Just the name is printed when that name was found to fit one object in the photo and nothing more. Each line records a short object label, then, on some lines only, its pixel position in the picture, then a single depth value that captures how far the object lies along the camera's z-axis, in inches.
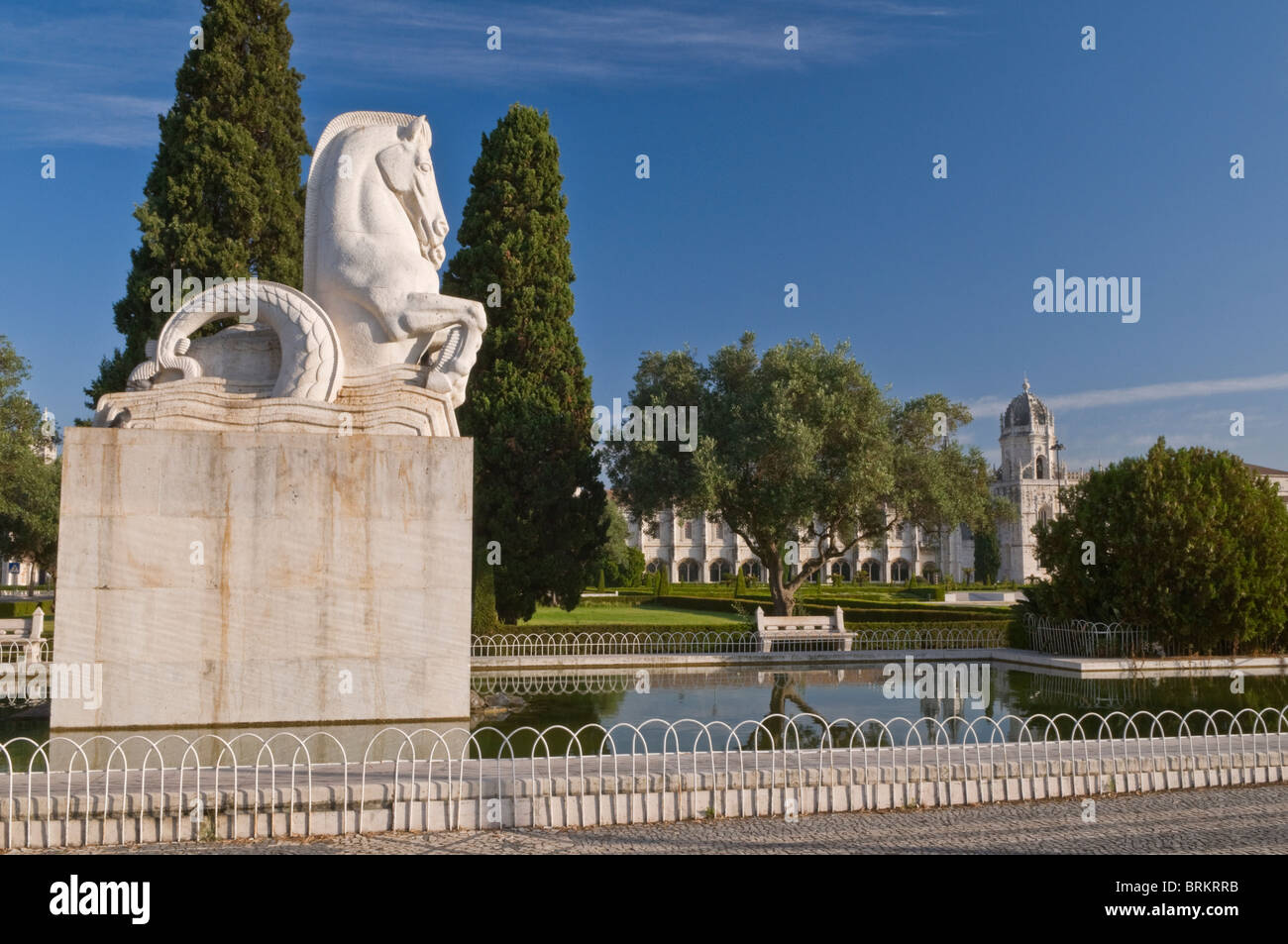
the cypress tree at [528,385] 682.2
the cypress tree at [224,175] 621.9
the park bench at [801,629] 600.4
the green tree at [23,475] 893.2
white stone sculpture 321.1
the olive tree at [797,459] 748.6
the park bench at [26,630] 487.2
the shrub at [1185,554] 528.4
